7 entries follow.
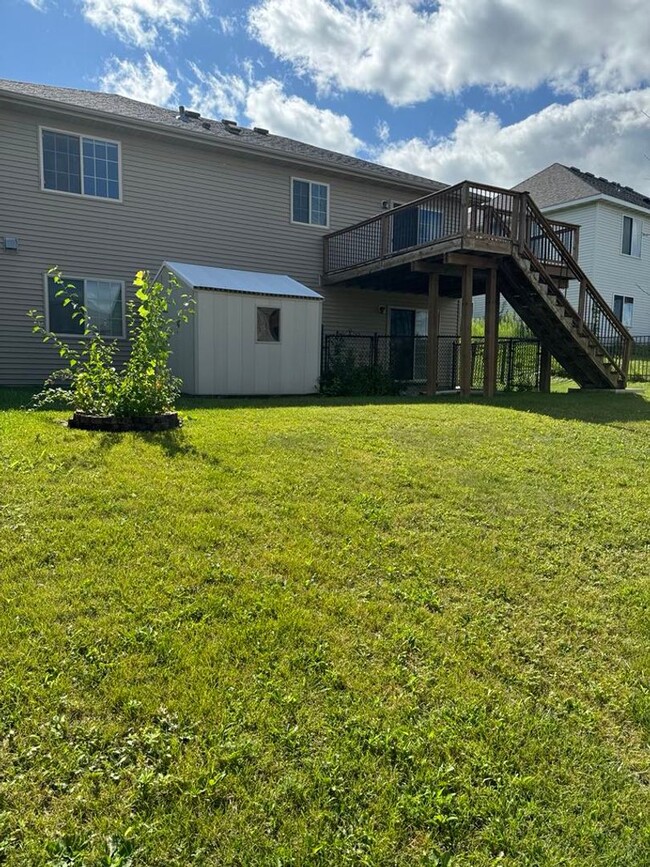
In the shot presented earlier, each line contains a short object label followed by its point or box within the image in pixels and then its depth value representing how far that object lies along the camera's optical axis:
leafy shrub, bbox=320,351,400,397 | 12.23
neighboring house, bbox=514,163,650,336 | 21.88
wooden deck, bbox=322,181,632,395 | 10.88
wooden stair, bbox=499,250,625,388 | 11.38
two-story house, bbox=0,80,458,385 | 11.26
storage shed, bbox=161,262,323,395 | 10.45
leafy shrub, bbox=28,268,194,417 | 5.97
